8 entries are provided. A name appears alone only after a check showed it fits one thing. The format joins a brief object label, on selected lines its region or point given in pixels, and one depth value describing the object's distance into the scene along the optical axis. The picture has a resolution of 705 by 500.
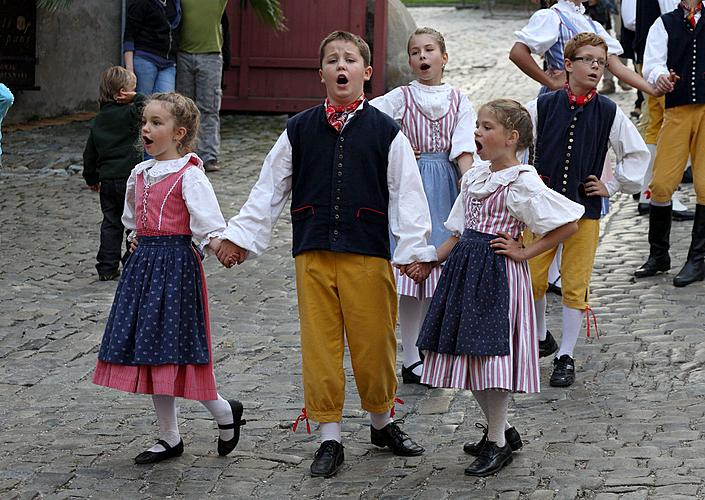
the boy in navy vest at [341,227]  10.45
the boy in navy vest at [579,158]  12.94
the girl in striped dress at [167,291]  10.31
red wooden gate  31.03
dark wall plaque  28.52
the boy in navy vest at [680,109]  16.36
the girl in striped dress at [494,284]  10.24
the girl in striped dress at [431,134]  13.13
